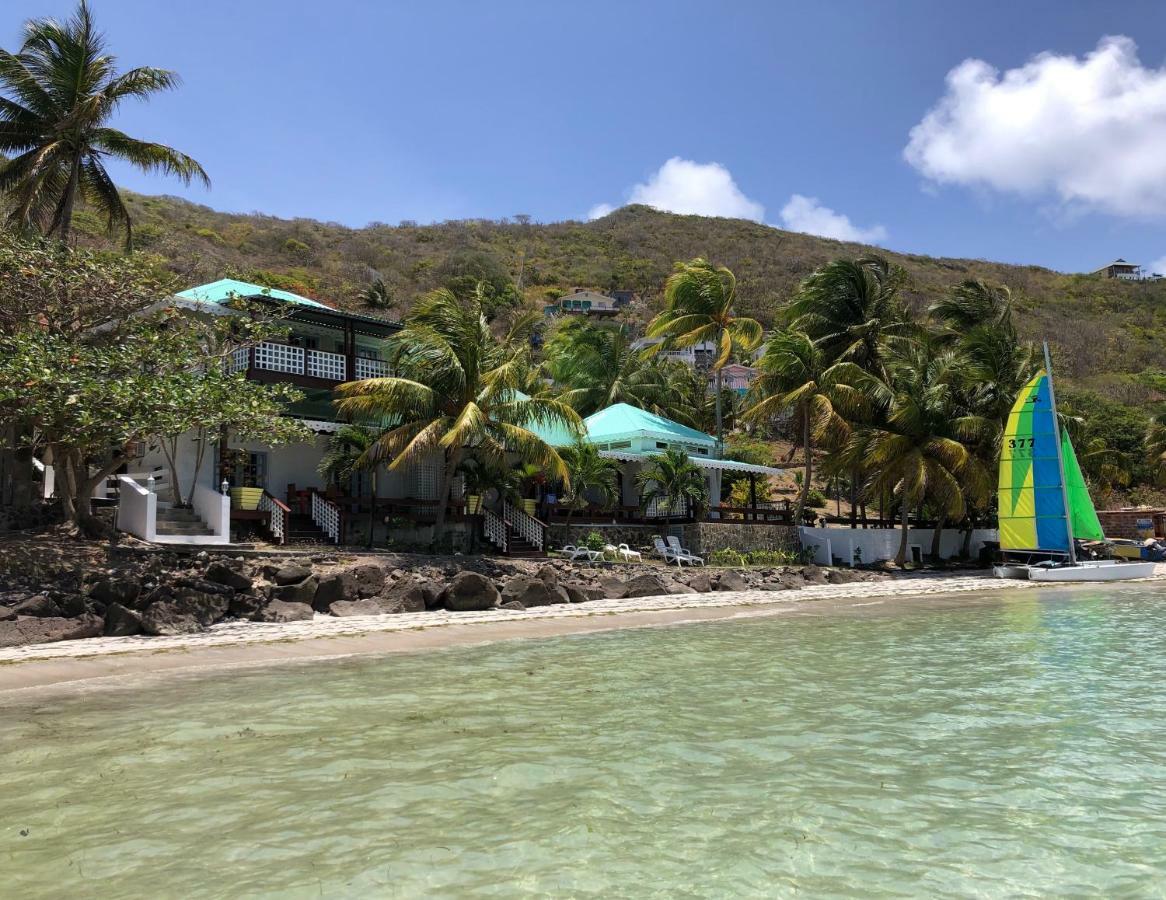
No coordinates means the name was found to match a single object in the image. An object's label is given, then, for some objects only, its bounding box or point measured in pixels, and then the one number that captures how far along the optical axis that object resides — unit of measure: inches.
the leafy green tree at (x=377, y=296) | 2333.9
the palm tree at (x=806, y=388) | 1140.5
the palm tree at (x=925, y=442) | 1123.3
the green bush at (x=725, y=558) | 1058.7
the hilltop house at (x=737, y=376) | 2916.3
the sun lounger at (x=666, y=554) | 988.6
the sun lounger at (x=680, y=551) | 994.2
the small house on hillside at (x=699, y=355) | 2717.5
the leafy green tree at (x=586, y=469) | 948.6
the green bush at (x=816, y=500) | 1669.5
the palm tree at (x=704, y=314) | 1214.9
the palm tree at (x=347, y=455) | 821.9
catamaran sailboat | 1030.4
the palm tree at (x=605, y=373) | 1502.2
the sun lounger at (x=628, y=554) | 959.6
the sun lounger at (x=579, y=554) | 927.0
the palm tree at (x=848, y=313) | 1289.4
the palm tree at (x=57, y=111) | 714.2
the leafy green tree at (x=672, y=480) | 1015.6
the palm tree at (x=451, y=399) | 784.3
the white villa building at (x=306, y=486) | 743.1
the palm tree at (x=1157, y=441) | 1648.6
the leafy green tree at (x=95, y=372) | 507.8
